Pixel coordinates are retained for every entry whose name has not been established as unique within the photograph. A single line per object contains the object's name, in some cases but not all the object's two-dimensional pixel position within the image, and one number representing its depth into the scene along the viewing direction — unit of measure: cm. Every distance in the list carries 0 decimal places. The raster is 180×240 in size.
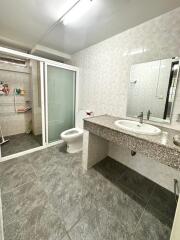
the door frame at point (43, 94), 209
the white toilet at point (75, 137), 221
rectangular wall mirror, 147
